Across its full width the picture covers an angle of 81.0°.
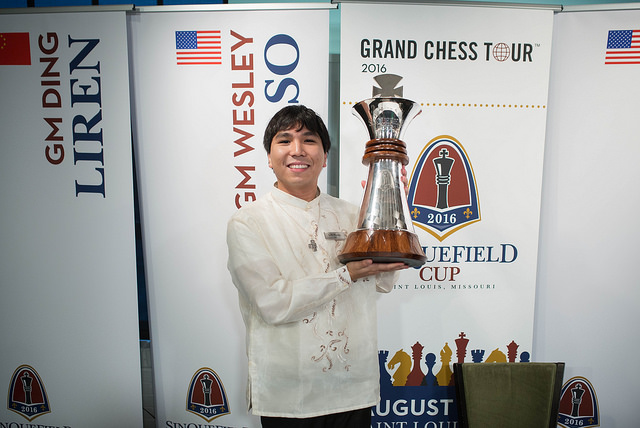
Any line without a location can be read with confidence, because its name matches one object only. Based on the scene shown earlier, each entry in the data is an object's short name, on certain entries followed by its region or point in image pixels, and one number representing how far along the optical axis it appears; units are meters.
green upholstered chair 1.78
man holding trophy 1.31
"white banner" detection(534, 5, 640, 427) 2.06
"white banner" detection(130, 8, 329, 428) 2.03
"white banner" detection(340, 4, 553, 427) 1.98
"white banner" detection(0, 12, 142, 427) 2.08
